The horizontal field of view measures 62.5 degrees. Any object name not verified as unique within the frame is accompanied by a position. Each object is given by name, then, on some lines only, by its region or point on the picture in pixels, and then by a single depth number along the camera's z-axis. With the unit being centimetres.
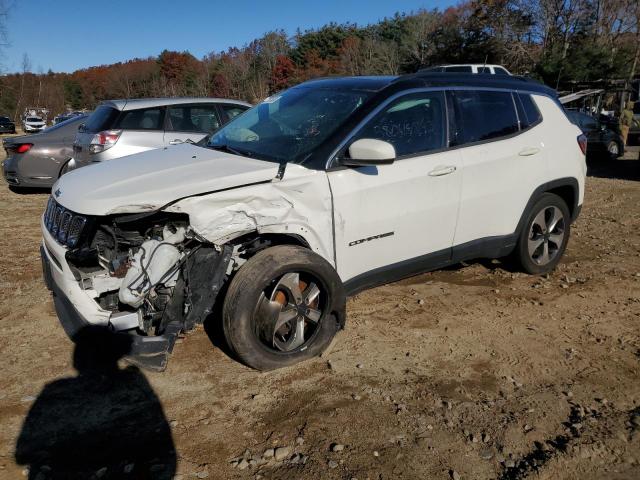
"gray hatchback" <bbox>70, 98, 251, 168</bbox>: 776
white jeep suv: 319
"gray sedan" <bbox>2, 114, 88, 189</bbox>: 928
